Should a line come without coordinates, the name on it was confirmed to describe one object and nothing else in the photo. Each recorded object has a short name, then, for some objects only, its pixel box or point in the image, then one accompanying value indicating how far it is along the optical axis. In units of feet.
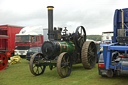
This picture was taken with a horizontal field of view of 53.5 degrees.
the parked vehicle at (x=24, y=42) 35.02
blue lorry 12.47
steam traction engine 16.21
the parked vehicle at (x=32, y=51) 27.05
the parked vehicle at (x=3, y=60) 20.24
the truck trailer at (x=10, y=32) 34.73
